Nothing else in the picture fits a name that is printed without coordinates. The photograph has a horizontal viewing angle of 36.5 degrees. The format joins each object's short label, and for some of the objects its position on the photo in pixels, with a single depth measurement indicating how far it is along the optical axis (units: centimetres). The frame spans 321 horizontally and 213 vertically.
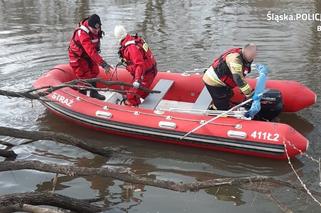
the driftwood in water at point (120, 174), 398
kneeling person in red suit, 660
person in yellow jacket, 581
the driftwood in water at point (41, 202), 380
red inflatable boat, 567
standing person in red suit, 695
